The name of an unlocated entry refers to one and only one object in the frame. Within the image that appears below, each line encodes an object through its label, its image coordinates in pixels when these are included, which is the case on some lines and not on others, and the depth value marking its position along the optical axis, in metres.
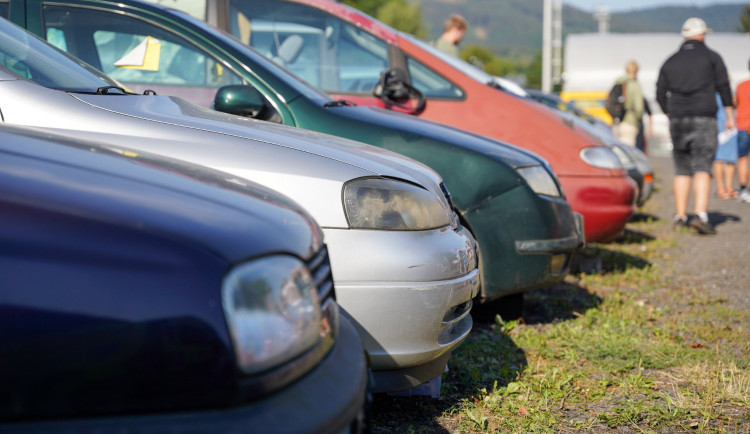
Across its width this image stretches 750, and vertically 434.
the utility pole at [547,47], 42.03
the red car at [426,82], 5.97
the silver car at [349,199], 2.73
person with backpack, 14.02
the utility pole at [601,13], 73.24
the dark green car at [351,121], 4.11
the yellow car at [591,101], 27.59
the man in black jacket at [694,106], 8.46
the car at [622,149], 7.89
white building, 32.31
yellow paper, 4.36
